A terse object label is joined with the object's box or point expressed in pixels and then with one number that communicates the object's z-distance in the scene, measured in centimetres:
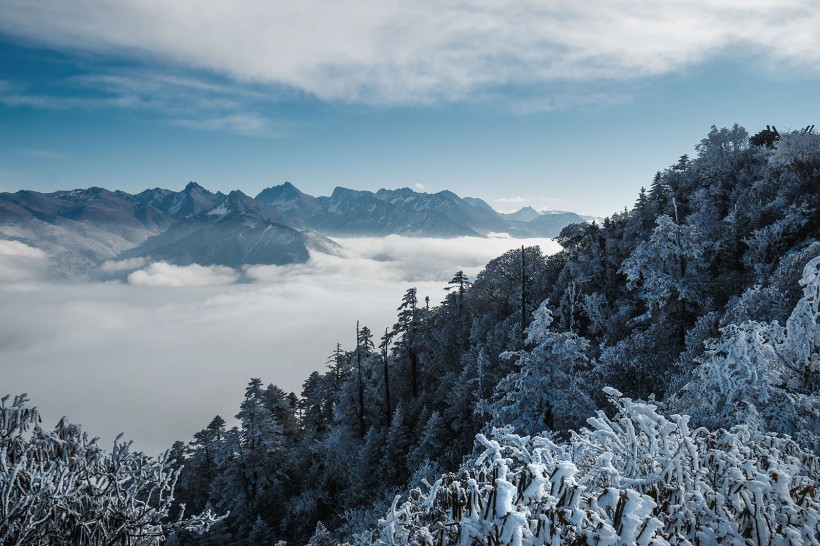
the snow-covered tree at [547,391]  1623
